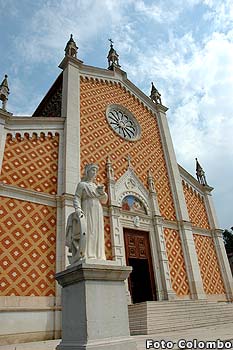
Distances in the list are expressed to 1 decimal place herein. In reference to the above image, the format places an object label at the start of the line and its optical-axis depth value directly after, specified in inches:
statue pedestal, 176.9
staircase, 370.6
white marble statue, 211.6
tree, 1562.3
